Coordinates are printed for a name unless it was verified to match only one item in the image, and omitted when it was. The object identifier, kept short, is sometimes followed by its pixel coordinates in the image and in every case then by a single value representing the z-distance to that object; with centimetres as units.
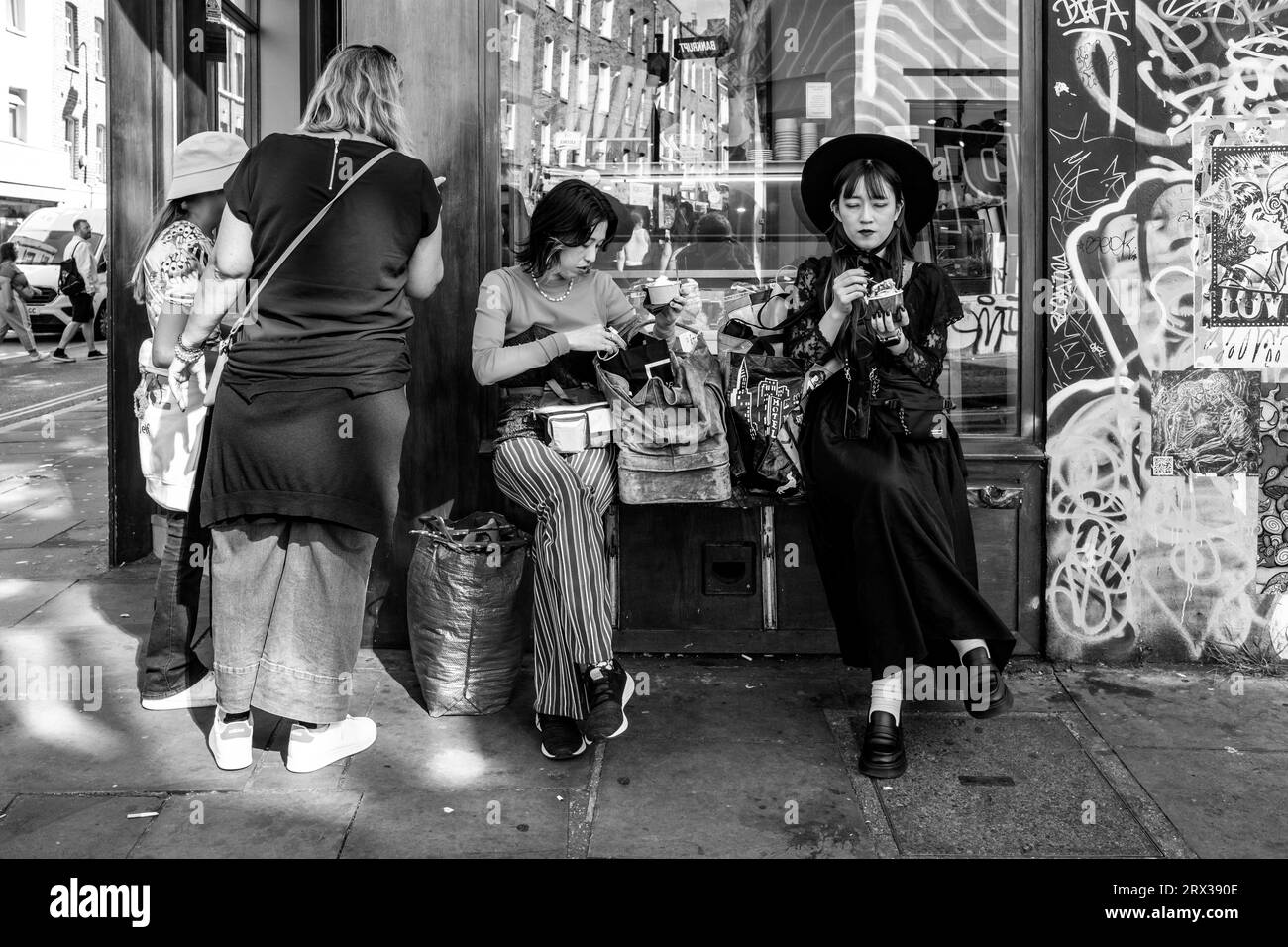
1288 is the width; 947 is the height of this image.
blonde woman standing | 350
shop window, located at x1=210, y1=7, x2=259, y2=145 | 647
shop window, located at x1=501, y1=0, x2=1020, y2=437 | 464
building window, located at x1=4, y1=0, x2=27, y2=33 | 3181
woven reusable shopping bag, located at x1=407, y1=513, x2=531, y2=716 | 404
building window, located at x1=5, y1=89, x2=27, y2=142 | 3284
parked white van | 1861
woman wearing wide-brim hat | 374
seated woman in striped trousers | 377
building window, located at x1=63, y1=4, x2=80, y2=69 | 3453
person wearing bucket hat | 390
